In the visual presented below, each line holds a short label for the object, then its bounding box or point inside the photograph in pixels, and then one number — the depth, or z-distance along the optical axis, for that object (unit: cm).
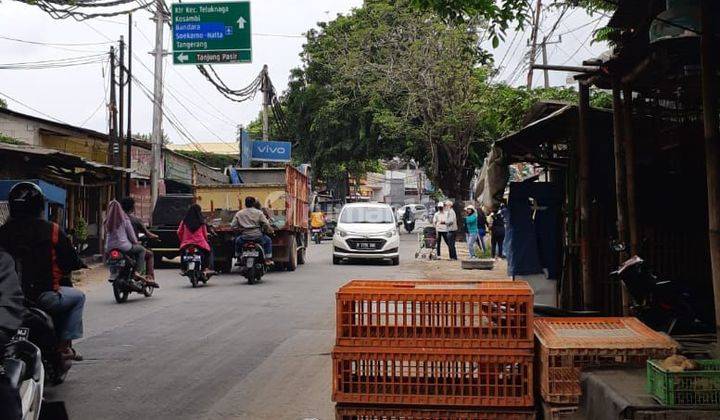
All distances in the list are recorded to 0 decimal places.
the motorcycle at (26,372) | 363
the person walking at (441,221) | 2258
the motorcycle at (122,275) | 1189
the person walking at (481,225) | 2627
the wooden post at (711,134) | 473
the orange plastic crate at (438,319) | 436
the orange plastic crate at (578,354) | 420
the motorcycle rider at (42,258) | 593
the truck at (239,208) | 1778
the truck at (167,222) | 1927
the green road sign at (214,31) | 1920
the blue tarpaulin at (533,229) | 988
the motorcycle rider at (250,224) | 1524
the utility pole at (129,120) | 2717
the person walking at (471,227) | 2253
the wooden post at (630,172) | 693
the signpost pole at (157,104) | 2238
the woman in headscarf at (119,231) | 1181
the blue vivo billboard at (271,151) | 4047
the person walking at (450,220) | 2252
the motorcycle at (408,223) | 4928
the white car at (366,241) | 2098
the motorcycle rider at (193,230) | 1422
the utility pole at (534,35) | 1549
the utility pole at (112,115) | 2658
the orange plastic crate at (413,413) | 432
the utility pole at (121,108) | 2661
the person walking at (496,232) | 2252
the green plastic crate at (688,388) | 366
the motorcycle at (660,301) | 622
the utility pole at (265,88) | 3431
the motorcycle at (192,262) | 1427
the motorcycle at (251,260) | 1494
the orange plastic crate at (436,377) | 431
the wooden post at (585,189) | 823
